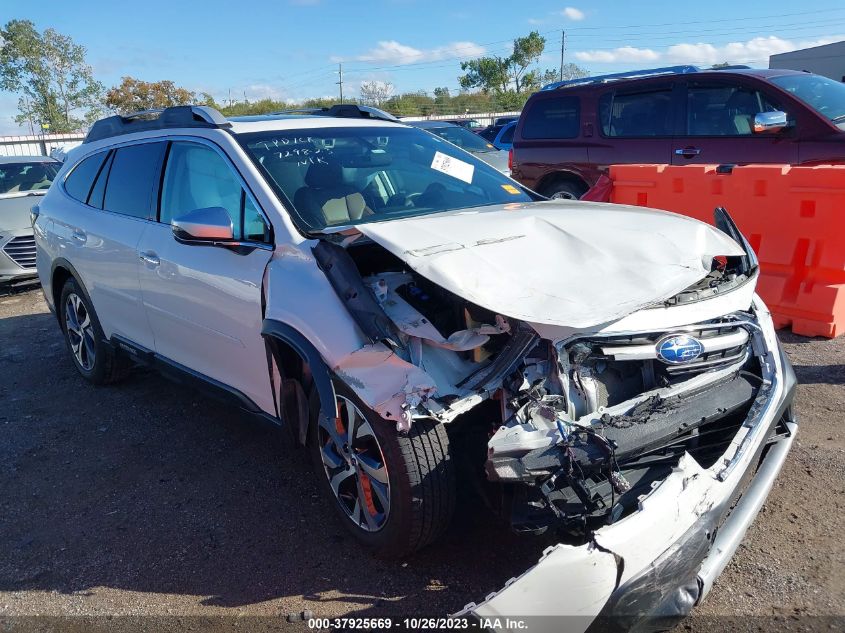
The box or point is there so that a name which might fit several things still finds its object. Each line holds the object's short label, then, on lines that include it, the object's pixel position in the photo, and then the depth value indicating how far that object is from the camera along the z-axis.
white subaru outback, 2.24
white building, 35.84
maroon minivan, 6.74
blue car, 15.46
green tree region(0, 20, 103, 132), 41.59
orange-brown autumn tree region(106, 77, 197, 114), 46.75
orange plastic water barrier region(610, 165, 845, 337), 5.16
